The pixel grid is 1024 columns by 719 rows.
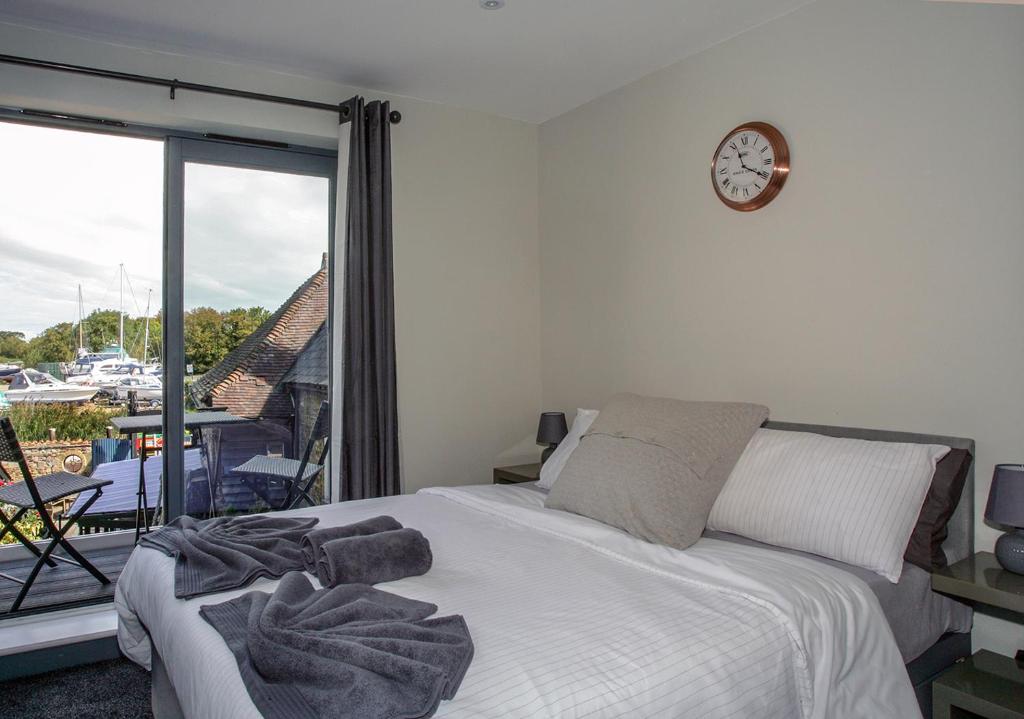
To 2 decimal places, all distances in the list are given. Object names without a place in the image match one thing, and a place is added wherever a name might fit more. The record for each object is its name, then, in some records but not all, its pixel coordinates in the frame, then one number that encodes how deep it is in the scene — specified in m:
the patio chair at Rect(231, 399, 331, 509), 3.52
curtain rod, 2.81
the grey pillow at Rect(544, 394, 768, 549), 2.19
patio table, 3.35
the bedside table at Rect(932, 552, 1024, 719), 1.81
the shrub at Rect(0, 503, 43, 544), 3.23
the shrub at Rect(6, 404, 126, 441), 3.15
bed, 1.35
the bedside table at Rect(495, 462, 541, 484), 3.61
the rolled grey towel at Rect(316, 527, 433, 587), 1.80
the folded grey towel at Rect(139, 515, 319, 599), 1.84
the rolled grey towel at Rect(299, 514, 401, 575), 1.94
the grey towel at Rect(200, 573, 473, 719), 1.20
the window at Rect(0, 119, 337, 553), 3.16
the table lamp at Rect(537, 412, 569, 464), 3.75
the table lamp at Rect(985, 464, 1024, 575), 1.90
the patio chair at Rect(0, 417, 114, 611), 2.98
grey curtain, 3.44
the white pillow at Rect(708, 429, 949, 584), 1.98
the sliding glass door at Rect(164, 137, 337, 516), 3.38
